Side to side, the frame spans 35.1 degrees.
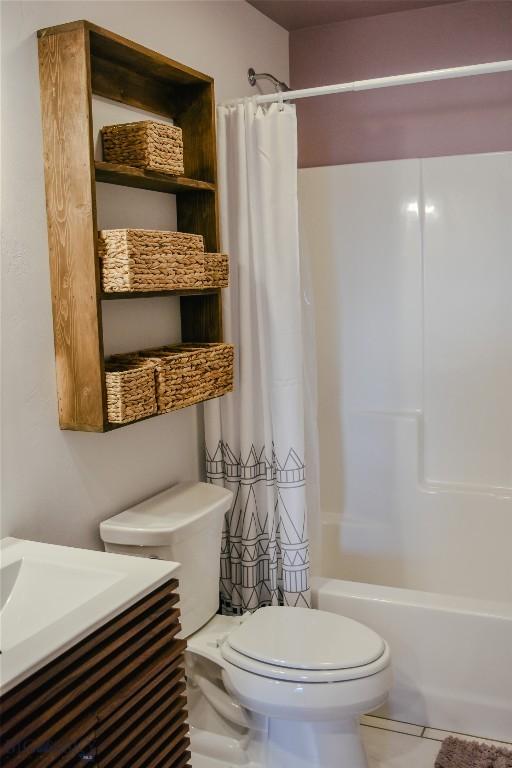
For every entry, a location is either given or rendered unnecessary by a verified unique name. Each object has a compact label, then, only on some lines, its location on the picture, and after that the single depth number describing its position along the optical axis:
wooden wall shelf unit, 1.85
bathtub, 2.37
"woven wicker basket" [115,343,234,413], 2.11
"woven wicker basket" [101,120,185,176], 2.06
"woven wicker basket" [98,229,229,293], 1.92
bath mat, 2.27
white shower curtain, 2.54
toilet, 2.02
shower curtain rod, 2.33
